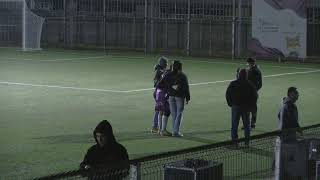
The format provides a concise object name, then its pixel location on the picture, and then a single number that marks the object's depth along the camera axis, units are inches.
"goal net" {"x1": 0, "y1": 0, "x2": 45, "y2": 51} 1893.5
